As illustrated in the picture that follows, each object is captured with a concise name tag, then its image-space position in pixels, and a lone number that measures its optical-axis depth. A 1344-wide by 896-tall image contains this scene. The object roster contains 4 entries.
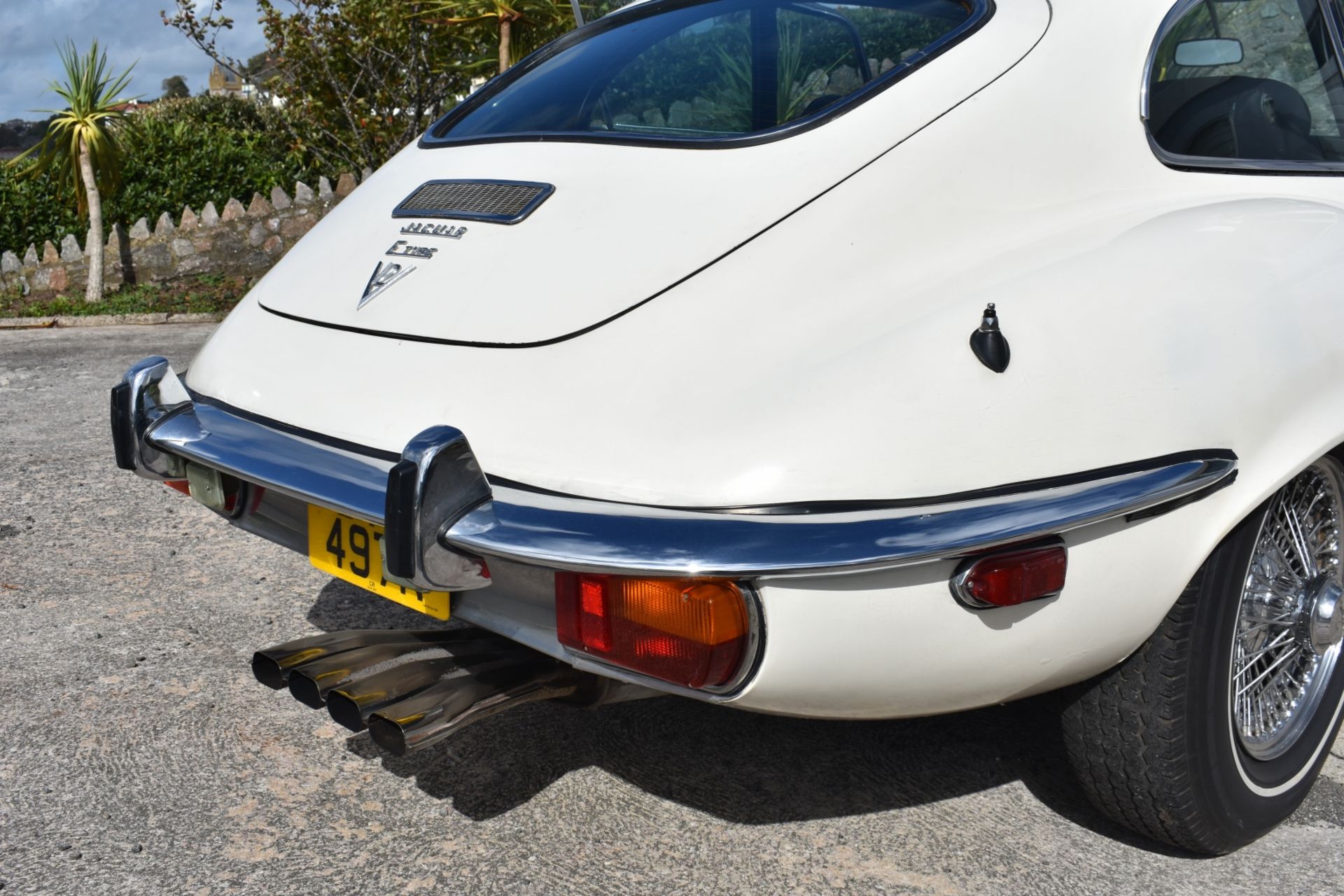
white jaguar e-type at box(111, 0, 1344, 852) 1.81
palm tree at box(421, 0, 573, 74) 10.27
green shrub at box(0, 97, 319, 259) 11.16
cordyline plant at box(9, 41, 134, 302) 9.89
